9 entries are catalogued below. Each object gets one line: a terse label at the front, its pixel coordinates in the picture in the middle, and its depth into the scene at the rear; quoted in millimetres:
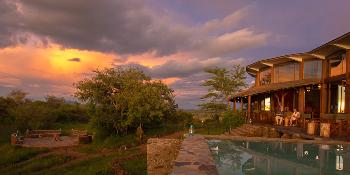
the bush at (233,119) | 26109
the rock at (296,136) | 15993
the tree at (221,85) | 40125
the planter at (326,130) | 15372
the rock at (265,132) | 19125
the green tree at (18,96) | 47219
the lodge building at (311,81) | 20825
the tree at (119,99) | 28906
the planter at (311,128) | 16512
